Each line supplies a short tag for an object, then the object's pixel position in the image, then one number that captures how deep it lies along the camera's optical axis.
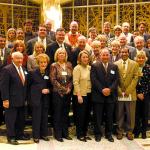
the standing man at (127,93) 4.14
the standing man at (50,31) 4.74
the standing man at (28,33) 4.71
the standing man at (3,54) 4.23
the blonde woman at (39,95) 3.99
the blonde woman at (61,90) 4.02
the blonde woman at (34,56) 4.09
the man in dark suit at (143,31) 4.95
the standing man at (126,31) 4.88
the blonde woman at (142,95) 4.19
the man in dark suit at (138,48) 4.39
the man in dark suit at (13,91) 3.89
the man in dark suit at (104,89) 4.05
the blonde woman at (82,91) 4.03
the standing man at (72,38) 4.48
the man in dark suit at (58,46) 4.24
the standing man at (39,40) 4.42
